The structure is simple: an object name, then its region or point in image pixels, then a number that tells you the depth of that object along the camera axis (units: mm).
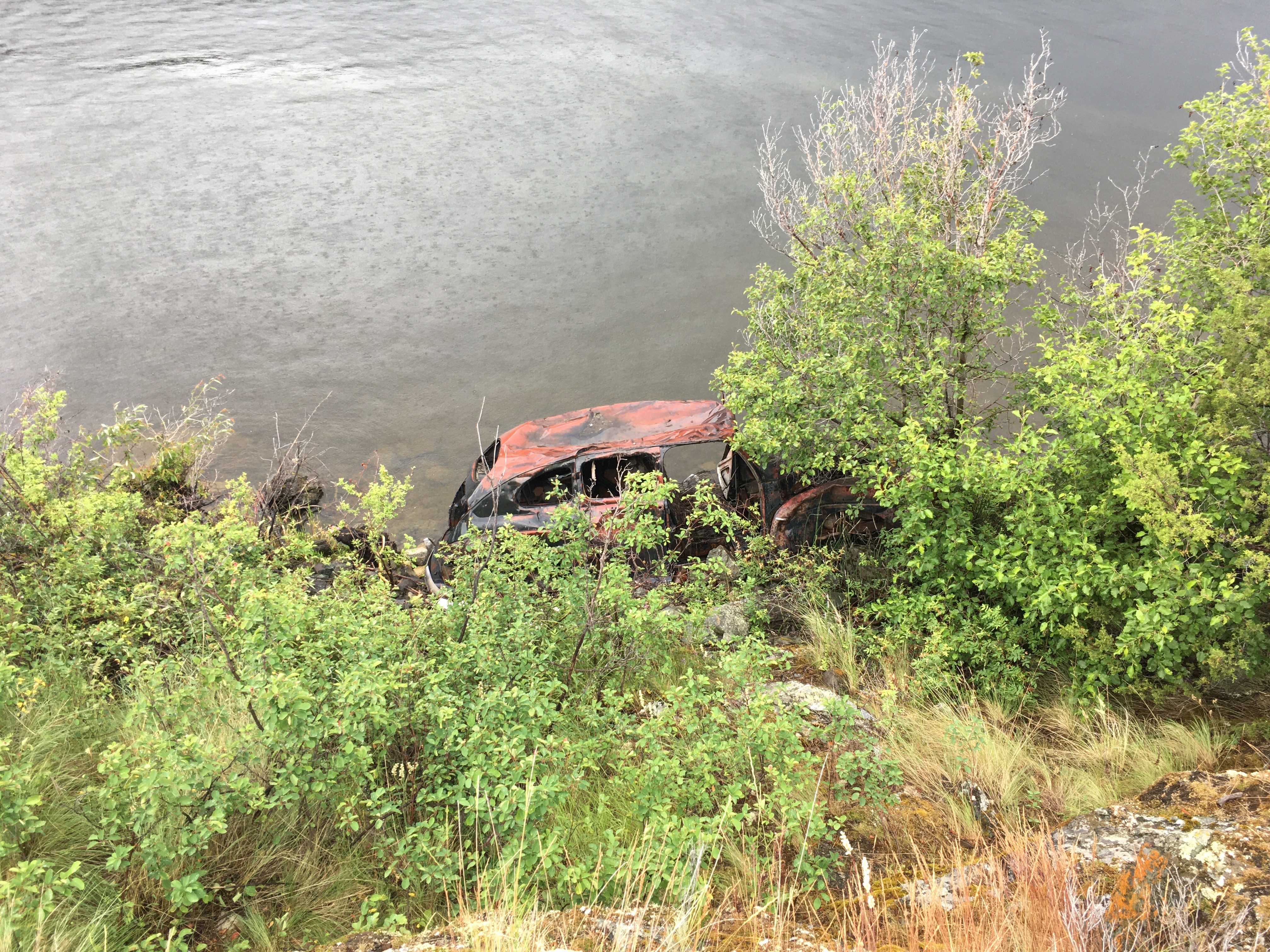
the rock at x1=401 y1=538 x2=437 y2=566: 8219
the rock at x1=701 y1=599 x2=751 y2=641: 6450
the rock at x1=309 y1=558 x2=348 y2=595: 7477
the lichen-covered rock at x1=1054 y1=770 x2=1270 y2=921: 3285
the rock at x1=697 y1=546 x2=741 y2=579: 6406
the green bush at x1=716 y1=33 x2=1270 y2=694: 4910
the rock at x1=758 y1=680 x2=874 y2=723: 4141
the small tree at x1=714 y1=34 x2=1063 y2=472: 6750
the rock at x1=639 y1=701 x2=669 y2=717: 4770
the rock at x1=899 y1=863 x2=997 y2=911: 3289
